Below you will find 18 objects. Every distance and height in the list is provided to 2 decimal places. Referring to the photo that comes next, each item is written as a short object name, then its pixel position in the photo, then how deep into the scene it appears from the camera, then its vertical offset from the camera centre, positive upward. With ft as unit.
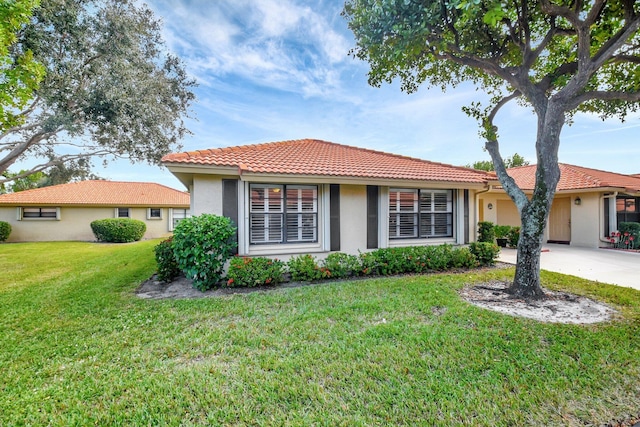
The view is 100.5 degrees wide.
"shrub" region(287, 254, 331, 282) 25.16 -5.43
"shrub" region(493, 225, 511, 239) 47.93 -3.26
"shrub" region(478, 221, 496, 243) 40.93 -2.92
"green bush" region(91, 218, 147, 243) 63.77 -4.19
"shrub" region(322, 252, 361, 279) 26.10 -5.19
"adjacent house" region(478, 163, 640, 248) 44.75 +1.27
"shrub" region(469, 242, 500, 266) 31.73 -4.63
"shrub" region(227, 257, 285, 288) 23.00 -5.21
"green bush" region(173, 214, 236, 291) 21.57 -2.80
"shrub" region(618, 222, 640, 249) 43.01 -3.69
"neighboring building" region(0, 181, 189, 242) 64.28 +0.83
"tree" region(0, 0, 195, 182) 34.42 +18.56
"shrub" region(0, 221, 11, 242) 60.83 -4.10
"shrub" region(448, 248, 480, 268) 30.09 -5.23
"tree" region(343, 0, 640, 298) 18.70 +13.39
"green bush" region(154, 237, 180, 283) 25.46 -4.62
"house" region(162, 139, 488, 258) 24.85 +1.63
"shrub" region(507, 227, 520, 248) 46.37 -4.11
